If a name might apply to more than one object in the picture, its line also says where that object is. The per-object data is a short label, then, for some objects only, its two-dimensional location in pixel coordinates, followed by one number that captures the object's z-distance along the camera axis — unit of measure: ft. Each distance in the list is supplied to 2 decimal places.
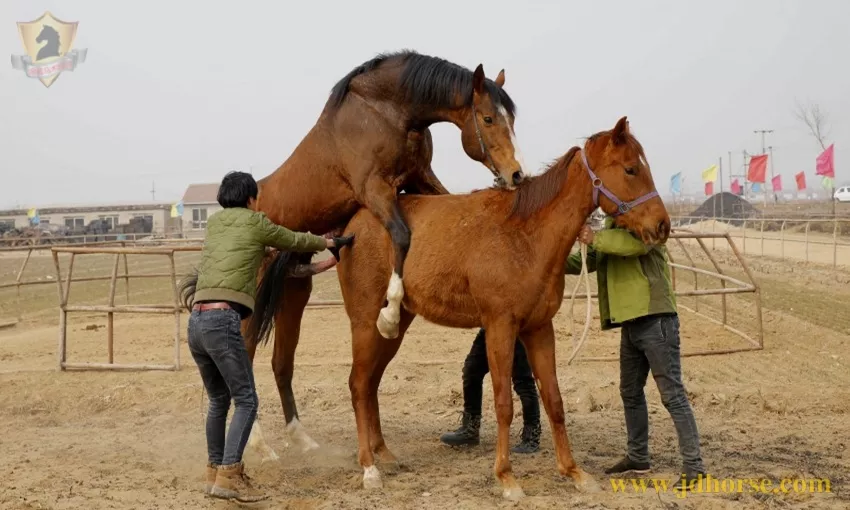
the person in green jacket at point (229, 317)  14.46
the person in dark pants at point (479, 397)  18.62
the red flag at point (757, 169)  105.70
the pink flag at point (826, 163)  94.84
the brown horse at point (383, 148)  16.19
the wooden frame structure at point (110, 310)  28.63
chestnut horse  14.69
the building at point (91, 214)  232.12
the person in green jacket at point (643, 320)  14.86
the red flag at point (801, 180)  141.28
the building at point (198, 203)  244.83
